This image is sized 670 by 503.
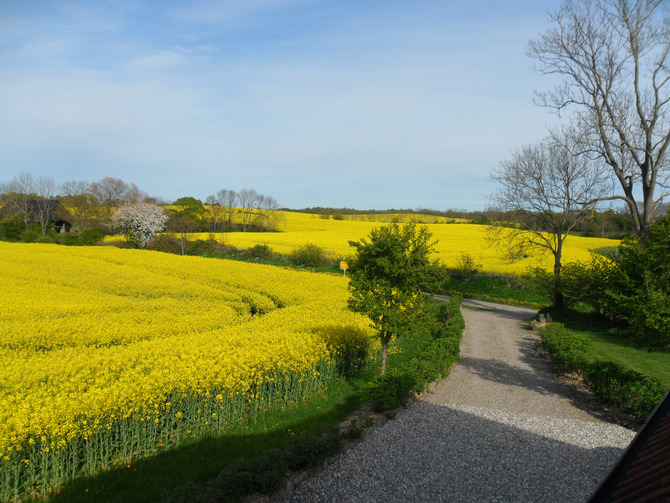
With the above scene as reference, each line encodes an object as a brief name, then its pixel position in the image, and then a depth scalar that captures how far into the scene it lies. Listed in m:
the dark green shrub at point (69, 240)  46.62
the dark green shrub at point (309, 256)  36.53
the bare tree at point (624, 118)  12.07
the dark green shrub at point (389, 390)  8.53
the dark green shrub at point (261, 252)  40.84
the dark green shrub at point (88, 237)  45.25
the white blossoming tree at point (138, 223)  46.16
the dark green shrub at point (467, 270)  29.89
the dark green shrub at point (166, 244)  44.53
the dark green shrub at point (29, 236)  47.84
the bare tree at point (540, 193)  21.53
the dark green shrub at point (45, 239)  47.56
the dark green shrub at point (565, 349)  11.61
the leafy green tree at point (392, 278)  10.17
